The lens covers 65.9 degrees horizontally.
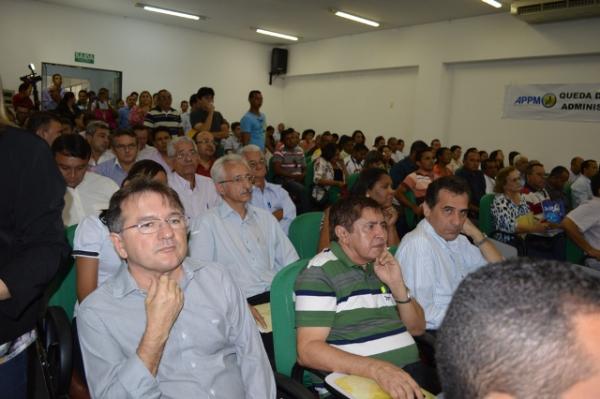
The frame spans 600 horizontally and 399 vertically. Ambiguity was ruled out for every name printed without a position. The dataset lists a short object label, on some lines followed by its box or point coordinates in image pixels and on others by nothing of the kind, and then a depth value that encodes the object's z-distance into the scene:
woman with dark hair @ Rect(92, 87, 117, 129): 8.36
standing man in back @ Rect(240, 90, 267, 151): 6.95
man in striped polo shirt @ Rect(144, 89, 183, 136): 6.53
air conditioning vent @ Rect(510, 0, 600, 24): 7.25
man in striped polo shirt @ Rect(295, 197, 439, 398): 1.72
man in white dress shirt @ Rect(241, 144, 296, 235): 3.84
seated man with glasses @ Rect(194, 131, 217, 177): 4.69
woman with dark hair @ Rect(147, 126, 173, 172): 4.85
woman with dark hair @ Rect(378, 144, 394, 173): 8.90
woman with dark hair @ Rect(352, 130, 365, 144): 9.74
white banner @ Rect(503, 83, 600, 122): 8.08
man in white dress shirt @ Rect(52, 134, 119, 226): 2.78
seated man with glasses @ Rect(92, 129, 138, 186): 4.02
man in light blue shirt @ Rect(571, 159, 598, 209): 6.01
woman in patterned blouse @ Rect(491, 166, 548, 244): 4.37
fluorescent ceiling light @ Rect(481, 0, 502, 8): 7.85
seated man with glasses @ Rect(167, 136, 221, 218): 3.70
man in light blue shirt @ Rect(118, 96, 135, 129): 8.61
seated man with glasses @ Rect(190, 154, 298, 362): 2.61
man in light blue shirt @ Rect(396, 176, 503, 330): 2.35
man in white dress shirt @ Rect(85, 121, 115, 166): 4.70
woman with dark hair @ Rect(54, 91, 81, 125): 7.70
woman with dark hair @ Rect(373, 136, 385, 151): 9.68
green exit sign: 10.69
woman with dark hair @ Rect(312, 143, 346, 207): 5.98
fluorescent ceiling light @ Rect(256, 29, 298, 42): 11.85
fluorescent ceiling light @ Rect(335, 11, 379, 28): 9.54
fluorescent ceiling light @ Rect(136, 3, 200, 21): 10.05
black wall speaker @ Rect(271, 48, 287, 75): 13.72
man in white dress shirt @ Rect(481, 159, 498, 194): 6.71
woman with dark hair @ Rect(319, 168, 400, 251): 3.30
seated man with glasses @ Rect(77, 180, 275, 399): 1.34
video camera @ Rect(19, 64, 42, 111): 7.34
